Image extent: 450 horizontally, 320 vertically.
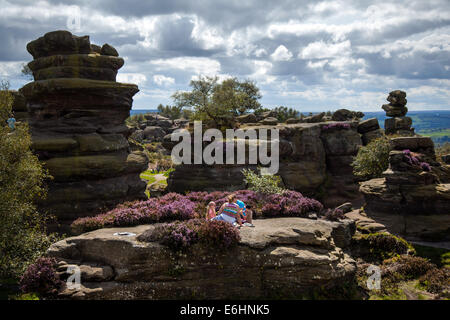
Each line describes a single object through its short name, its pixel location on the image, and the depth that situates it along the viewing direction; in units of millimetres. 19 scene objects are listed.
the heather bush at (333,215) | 18516
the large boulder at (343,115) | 51656
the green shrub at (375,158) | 35094
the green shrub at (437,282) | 15573
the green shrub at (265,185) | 21350
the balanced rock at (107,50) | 31297
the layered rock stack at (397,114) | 49281
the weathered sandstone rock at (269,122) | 43875
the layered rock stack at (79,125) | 26609
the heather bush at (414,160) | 26250
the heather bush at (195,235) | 13547
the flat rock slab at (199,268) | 12992
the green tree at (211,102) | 41656
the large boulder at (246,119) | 46759
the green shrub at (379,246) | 20281
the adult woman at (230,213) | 15336
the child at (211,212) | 15852
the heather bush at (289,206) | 18047
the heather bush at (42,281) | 12602
